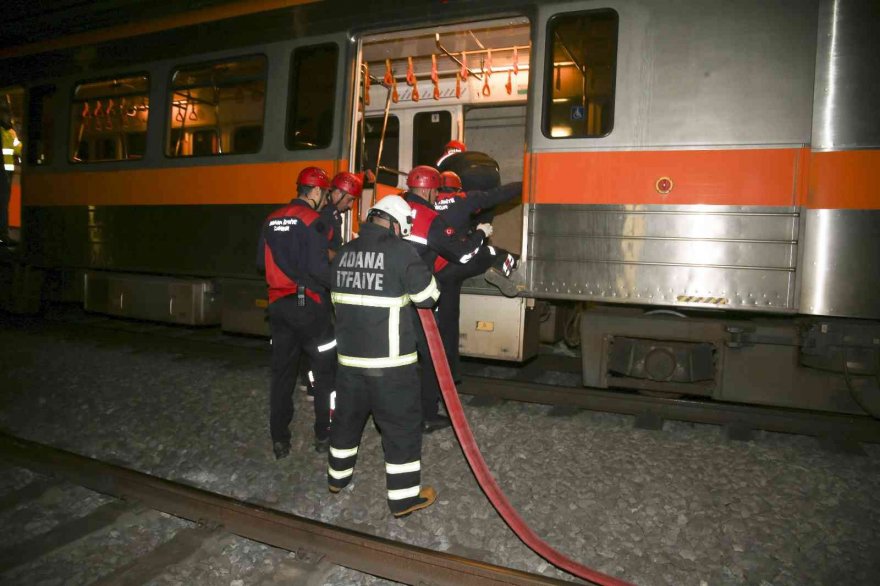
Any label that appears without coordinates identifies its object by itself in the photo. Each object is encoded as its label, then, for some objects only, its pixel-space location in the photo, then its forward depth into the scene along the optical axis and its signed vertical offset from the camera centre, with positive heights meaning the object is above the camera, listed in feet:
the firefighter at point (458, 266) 15.83 +0.44
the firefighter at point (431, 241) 14.58 +0.83
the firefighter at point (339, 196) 16.26 +1.89
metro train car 13.66 +2.90
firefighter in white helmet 11.20 -1.25
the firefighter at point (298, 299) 13.89 -0.64
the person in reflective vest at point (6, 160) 29.53 +5.41
